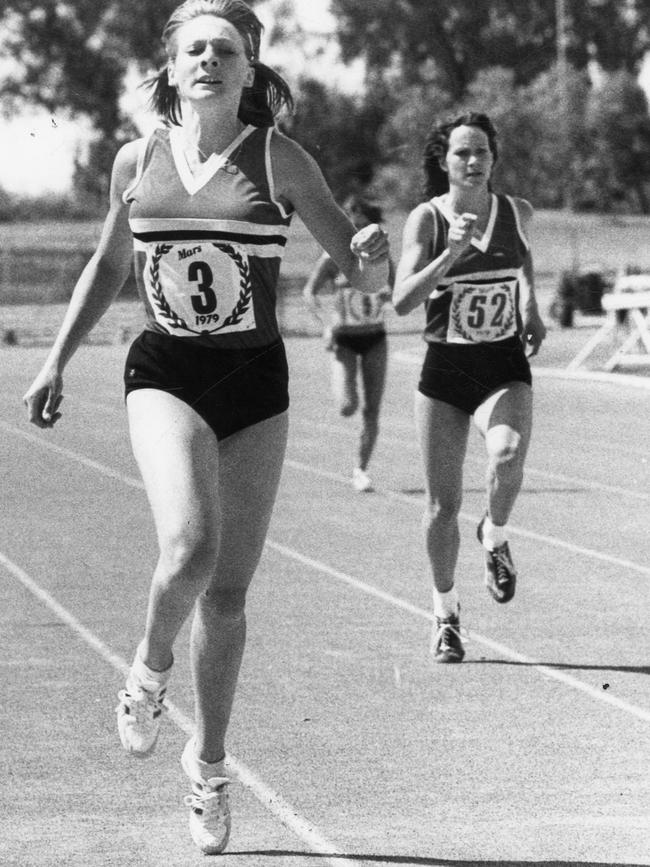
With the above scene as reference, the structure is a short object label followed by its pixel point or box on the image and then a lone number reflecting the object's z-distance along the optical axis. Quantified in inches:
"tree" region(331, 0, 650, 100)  3567.9
